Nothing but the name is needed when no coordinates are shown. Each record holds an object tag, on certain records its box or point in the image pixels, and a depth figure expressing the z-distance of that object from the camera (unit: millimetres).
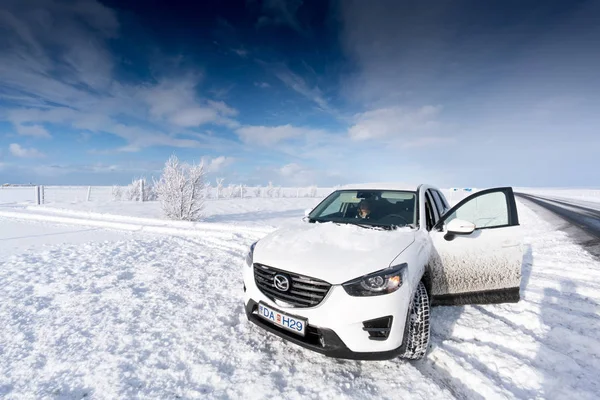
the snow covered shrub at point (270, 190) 33022
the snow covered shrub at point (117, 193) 22891
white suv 2066
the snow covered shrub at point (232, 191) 27938
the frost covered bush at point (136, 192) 21125
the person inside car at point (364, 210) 3537
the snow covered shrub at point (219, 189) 22356
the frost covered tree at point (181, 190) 11383
